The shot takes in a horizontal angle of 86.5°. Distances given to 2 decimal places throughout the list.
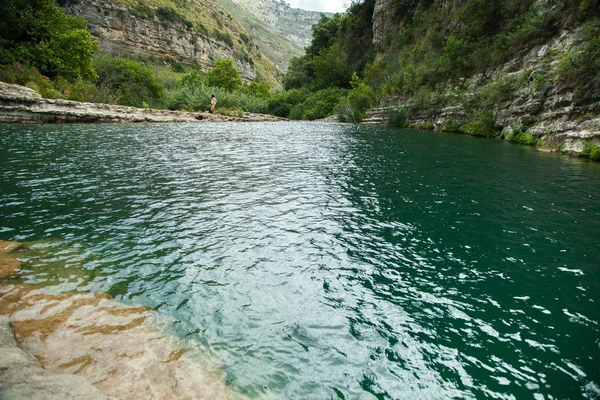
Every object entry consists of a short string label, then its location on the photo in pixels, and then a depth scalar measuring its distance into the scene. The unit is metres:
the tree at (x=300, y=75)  77.69
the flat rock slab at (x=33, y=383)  2.30
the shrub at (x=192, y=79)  64.82
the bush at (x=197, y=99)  50.53
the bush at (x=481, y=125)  24.39
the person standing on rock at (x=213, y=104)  45.31
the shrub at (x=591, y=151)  14.79
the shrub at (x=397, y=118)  35.56
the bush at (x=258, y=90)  77.38
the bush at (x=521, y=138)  20.07
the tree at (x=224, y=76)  72.12
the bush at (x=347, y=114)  45.06
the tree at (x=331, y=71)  64.19
